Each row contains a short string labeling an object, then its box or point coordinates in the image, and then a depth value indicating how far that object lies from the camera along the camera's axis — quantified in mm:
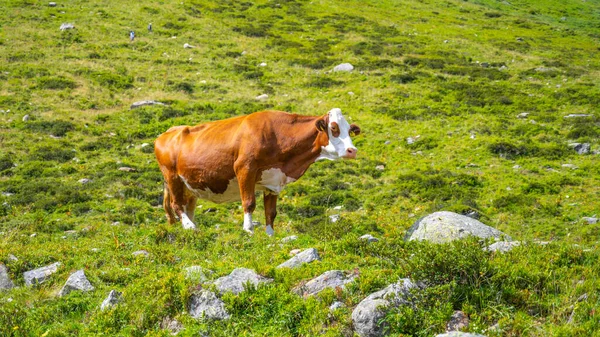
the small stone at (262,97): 32653
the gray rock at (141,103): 30534
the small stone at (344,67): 38250
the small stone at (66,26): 45344
